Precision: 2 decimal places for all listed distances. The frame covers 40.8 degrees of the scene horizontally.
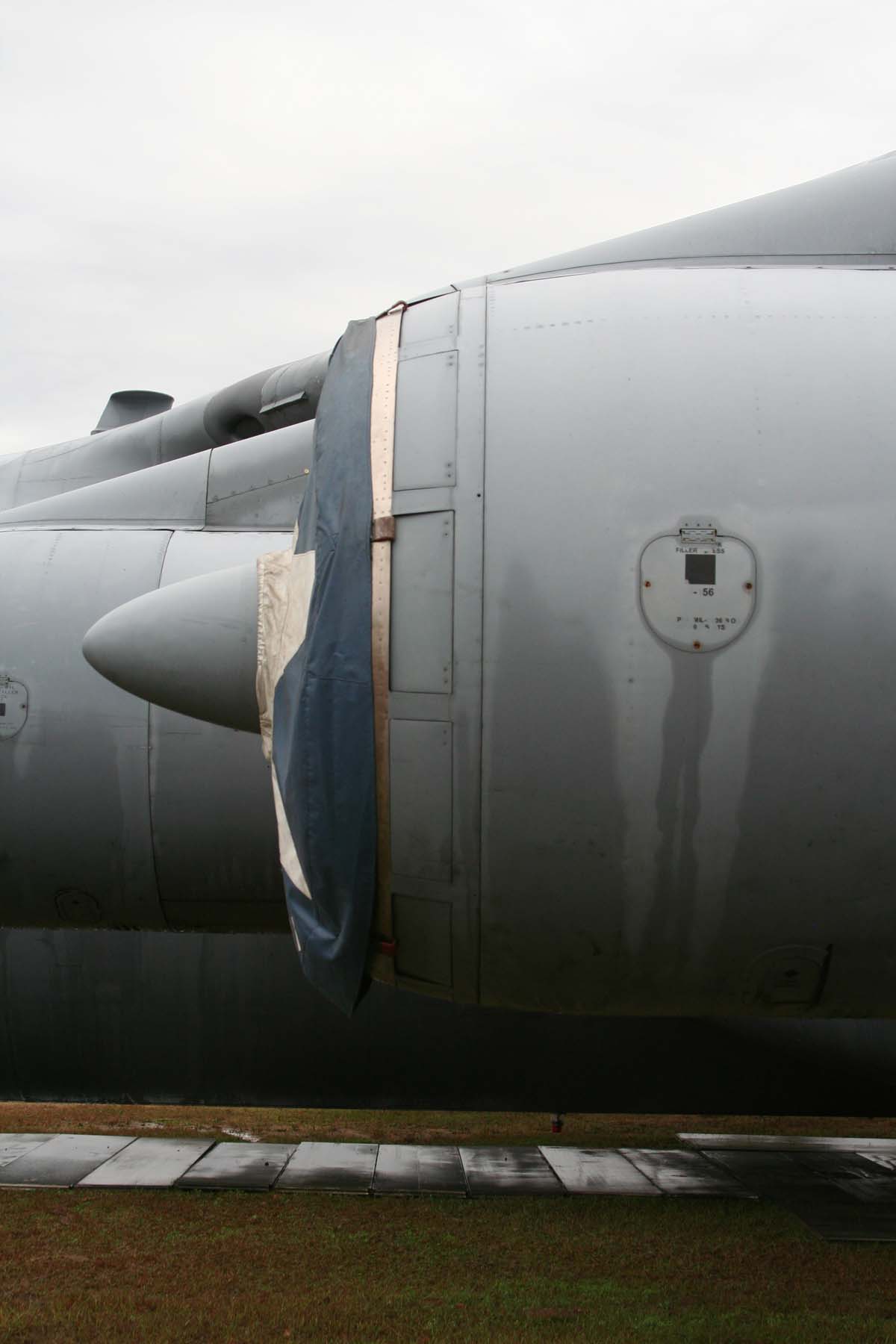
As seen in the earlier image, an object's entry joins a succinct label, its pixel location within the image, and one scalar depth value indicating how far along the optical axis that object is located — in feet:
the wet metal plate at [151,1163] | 24.07
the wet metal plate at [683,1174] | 24.70
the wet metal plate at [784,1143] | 29.50
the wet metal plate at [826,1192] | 22.54
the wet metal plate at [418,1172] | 24.02
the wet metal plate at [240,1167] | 23.94
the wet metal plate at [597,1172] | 24.43
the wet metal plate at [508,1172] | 24.22
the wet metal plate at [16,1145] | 26.23
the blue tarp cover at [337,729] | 12.98
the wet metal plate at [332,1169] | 24.11
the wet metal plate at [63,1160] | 24.21
